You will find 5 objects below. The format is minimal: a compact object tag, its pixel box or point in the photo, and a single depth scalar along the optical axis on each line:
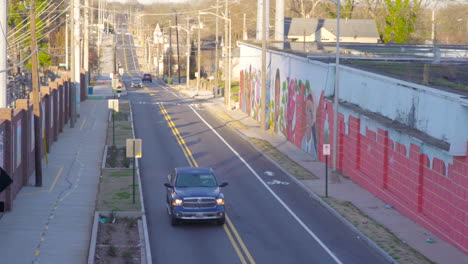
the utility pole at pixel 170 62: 119.78
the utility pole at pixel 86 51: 72.09
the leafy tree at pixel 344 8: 104.12
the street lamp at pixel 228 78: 66.06
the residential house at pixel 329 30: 86.69
